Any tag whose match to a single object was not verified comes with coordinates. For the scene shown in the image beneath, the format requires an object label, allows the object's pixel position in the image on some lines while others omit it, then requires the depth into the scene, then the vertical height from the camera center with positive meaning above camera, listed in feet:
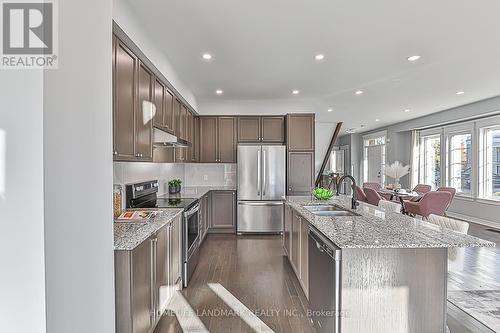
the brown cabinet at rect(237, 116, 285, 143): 18.40 +2.34
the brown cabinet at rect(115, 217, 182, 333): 5.39 -2.68
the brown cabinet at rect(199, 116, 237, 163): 18.35 +1.66
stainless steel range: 9.81 -1.63
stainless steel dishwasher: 5.52 -2.70
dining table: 18.06 -2.08
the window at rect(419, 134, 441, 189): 25.14 +0.34
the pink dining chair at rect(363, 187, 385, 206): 18.20 -2.21
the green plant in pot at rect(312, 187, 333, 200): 11.79 -1.30
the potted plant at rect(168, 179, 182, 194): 14.55 -1.20
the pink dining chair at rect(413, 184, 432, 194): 21.36 -1.98
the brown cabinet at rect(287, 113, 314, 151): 17.66 +2.11
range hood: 9.71 +0.92
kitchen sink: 9.69 -1.73
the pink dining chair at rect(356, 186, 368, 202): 19.71 -2.28
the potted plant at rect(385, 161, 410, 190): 22.76 -0.69
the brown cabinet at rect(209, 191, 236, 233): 17.53 -3.01
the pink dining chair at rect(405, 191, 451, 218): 15.47 -2.23
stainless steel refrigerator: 17.11 -1.51
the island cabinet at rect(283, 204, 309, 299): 8.50 -2.91
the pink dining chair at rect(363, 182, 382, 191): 24.80 -1.96
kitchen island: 5.49 -2.39
